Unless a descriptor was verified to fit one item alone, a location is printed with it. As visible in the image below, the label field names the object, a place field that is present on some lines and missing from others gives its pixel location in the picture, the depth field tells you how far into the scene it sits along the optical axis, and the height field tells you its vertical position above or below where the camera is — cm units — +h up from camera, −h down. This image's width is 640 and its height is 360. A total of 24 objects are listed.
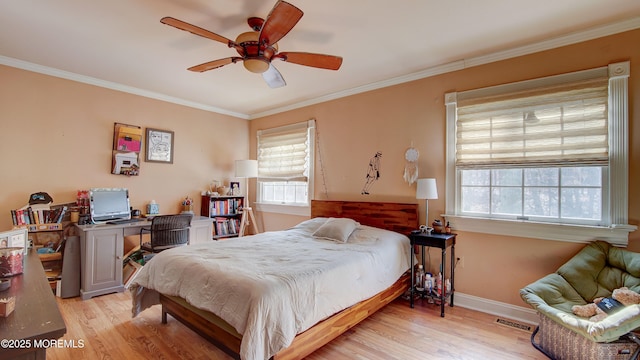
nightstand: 292 -58
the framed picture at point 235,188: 523 -9
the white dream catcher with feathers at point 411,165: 348 +24
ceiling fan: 188 +103
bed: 179 -81
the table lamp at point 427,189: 313 -3
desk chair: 339 -58
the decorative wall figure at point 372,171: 386 +19
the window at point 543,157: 246 +29
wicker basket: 181 -101
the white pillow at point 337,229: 325 -50
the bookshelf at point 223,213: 478 -49
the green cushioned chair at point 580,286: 195 -75
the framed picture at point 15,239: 167 -34
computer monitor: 360 -29
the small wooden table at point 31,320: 88 -46
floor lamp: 489 +17
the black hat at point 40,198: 333 -20
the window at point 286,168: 466 +27
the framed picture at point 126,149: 401 +44
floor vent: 267 -126
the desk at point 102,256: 325 -84
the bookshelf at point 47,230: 320 -54
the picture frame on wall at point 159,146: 431 +53
